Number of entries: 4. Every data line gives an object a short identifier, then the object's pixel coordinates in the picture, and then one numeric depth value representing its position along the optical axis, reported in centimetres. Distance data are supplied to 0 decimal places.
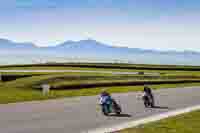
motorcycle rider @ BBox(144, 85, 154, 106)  2591
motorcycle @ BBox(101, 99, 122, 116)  2147
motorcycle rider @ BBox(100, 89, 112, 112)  2152
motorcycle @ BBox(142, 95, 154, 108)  2545
